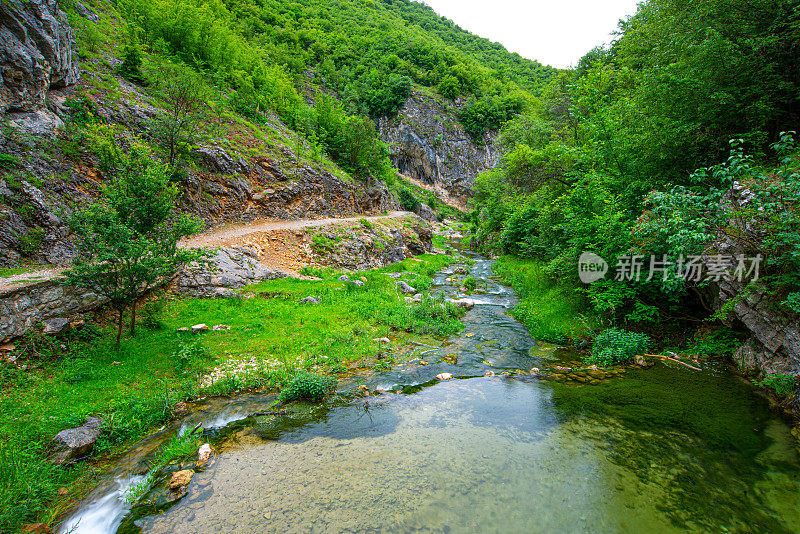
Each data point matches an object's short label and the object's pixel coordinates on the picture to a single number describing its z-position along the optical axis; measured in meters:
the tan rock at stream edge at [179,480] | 4.98
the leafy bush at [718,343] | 8.06
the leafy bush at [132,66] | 18.67
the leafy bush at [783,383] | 6.09
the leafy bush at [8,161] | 10.26
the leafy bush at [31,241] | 9.91
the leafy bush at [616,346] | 8.85
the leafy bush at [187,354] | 8.10
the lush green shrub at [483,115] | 82.62
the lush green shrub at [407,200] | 51.47
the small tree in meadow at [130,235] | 7.57
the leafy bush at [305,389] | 7.49
